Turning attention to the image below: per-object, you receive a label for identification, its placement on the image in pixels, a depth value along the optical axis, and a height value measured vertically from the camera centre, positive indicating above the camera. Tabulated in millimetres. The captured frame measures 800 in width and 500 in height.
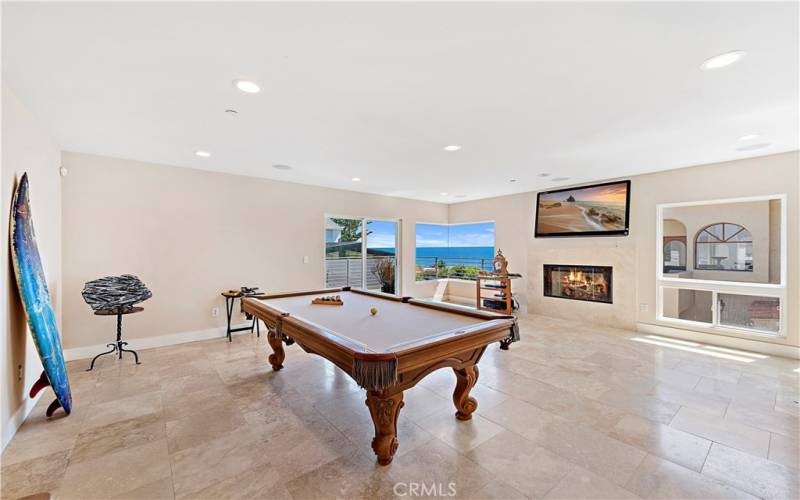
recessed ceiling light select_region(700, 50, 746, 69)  1925 +1179
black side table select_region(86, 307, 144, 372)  3580 -719
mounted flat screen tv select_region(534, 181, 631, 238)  5419 +736
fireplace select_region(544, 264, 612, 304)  5664 -575
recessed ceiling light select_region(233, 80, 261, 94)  2273 +1167
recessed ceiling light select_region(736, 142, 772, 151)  3625 +1217
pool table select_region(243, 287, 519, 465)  1832 -602
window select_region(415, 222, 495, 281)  7802 +18
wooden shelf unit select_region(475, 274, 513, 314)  6012 -769
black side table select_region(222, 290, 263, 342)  4677 -826
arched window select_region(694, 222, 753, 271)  5074 +74
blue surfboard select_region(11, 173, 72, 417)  2365 -391
